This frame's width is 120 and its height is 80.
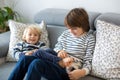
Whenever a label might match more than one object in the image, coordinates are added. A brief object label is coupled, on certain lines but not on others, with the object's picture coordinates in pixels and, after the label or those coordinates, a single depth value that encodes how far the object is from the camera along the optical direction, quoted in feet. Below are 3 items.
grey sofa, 6.46
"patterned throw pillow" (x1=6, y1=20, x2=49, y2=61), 7.02
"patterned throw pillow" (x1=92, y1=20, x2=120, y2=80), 5.49
